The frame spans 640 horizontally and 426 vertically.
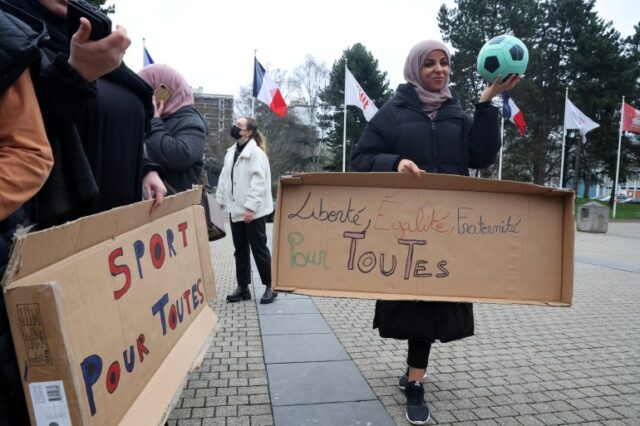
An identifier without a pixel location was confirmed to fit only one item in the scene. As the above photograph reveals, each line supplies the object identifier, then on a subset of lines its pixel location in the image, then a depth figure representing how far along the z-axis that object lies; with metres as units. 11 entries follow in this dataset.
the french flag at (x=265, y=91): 15.89
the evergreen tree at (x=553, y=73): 33.38
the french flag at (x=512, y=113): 20.31
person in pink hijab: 2.63
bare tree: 47.47
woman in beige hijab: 2.58
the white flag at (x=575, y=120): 22.06
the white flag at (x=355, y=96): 19.52
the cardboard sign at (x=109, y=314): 1.12
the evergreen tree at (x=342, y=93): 41.19
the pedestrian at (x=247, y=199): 5.15
